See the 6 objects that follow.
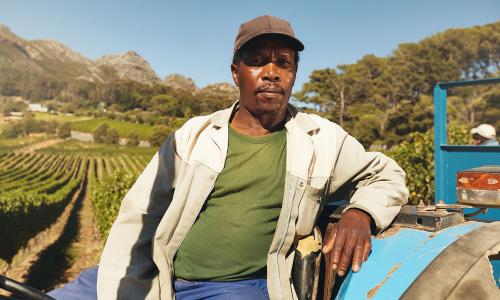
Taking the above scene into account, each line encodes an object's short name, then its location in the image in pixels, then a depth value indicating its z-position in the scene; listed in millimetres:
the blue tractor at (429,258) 1319
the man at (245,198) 1859
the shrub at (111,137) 97438
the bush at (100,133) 98188
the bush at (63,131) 100125
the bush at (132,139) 95938
